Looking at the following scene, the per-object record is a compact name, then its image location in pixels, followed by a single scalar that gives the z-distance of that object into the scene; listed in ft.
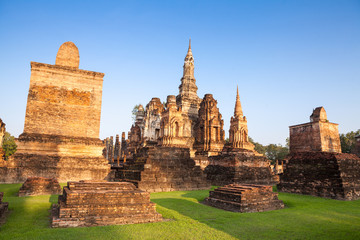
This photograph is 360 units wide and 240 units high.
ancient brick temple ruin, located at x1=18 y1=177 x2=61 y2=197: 30.60
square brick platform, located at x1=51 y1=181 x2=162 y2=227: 17.57
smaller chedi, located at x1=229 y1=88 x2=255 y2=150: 82.79
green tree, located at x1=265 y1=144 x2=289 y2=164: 180.96
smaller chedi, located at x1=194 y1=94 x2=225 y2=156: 74.55
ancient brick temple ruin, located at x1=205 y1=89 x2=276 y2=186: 48.52
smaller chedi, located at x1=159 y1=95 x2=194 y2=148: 69.56
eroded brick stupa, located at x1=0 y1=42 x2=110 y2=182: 42.83
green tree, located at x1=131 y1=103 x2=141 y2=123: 149.07
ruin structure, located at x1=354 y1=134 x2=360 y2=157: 75.30
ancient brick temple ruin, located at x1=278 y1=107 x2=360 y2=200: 31.95
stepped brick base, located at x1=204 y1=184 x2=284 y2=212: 23.83
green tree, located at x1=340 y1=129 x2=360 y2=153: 133.59
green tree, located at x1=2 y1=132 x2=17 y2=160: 106.42
